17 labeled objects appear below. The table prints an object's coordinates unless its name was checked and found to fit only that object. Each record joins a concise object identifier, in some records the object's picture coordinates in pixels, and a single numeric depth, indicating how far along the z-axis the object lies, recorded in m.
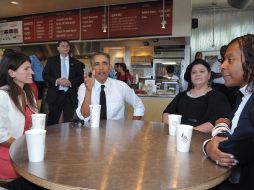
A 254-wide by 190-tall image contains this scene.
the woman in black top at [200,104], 2.17
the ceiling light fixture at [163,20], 4.52
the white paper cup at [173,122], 1.69
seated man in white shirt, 2.47
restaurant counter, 4.36
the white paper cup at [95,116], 1.92
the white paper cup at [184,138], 1.31
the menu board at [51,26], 5.37
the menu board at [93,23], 5.12
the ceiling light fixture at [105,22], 4.93
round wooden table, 0.94
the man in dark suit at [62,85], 3.74
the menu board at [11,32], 5.91
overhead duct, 4.31
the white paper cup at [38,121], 1.62
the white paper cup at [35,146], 1.13
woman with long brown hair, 1.63
